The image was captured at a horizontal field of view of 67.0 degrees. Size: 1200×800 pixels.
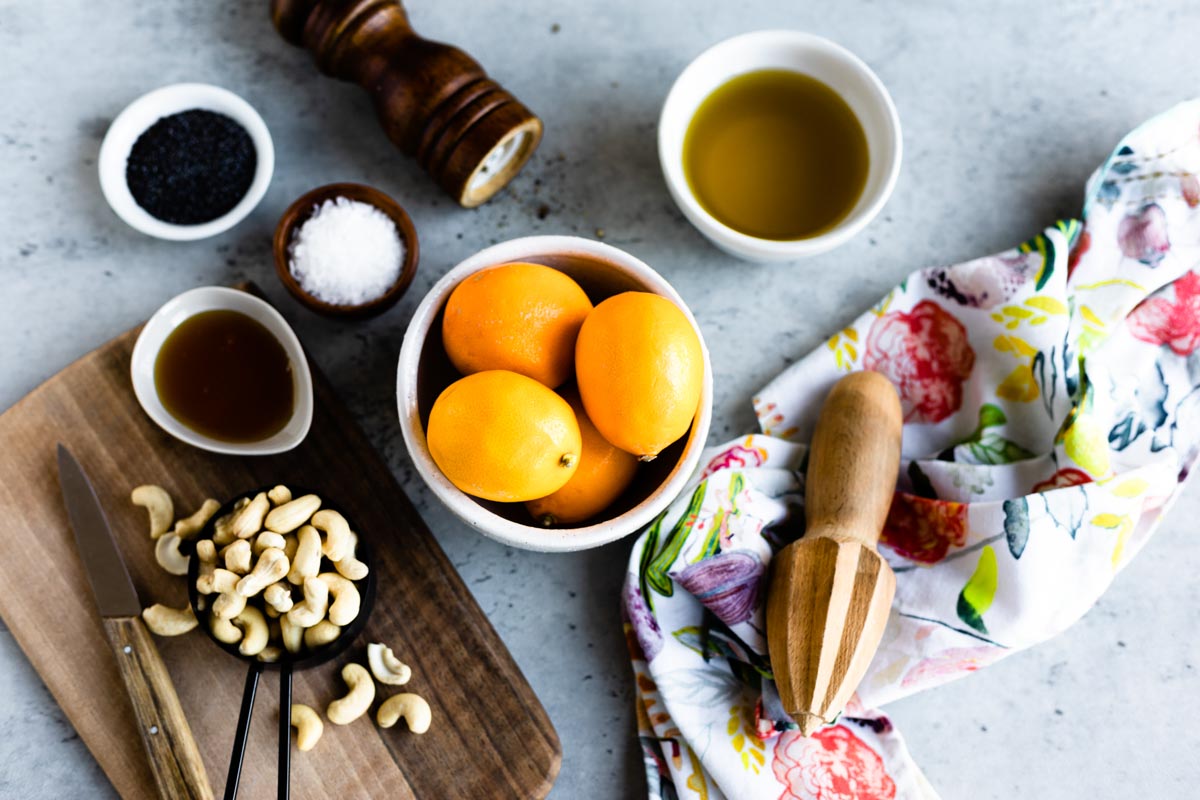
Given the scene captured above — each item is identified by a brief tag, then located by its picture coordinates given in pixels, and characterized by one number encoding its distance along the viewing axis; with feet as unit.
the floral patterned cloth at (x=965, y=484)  2.60
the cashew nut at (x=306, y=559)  2.35
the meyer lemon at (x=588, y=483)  2.22
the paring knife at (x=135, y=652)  2.46
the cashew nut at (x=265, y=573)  2.31
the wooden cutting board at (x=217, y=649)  2.60
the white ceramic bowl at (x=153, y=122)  2.83
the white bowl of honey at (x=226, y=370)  2.72
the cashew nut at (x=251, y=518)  2.38
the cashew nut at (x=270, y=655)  2.42
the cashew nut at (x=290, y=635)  2.39
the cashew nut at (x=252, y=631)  2.38
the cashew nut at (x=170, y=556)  2.60
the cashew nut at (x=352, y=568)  2.42
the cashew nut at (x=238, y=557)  2.32
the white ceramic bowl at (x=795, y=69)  2.74
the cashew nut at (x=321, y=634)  2.41
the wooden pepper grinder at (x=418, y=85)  2.78
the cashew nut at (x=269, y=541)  2.36
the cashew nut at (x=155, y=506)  2.64
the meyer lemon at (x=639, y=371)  2.00
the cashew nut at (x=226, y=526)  2.44
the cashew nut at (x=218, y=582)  2.30
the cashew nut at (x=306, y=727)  2.54
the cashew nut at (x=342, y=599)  2.38
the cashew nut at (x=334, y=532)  2.41
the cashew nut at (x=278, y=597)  2.33
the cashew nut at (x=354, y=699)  2.53
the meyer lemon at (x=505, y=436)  1.98
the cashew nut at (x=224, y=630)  2.34
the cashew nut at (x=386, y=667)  2.60
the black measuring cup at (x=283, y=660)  2.36
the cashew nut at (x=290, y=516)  2.40
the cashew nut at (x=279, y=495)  2.47
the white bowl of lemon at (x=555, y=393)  2.00
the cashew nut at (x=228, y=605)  2.30
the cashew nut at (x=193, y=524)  2.60
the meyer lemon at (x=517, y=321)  2.12
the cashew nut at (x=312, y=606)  2.34
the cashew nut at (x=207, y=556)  2.39
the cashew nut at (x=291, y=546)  2.41
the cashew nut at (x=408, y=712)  2.56
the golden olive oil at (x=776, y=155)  2.92
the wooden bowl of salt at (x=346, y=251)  2.73
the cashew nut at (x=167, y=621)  2.54
